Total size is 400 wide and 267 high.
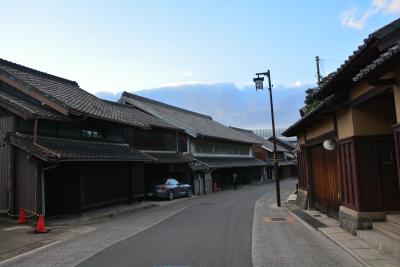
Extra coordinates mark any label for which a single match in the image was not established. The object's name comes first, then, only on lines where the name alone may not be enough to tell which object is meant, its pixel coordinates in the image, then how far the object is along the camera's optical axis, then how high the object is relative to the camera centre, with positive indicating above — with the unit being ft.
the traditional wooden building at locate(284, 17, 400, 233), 27.17 +3.85
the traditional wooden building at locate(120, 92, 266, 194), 131.13 +10.72
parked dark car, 100.78 -2.35
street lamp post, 83.97 +17.46
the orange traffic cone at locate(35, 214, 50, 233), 49.02 -4.85
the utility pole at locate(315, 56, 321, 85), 117.08 +29.60
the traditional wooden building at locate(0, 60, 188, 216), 58.49 +5.04
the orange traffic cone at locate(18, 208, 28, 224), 56.29 -4.19
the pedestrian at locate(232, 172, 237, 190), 146.20 -0.88
